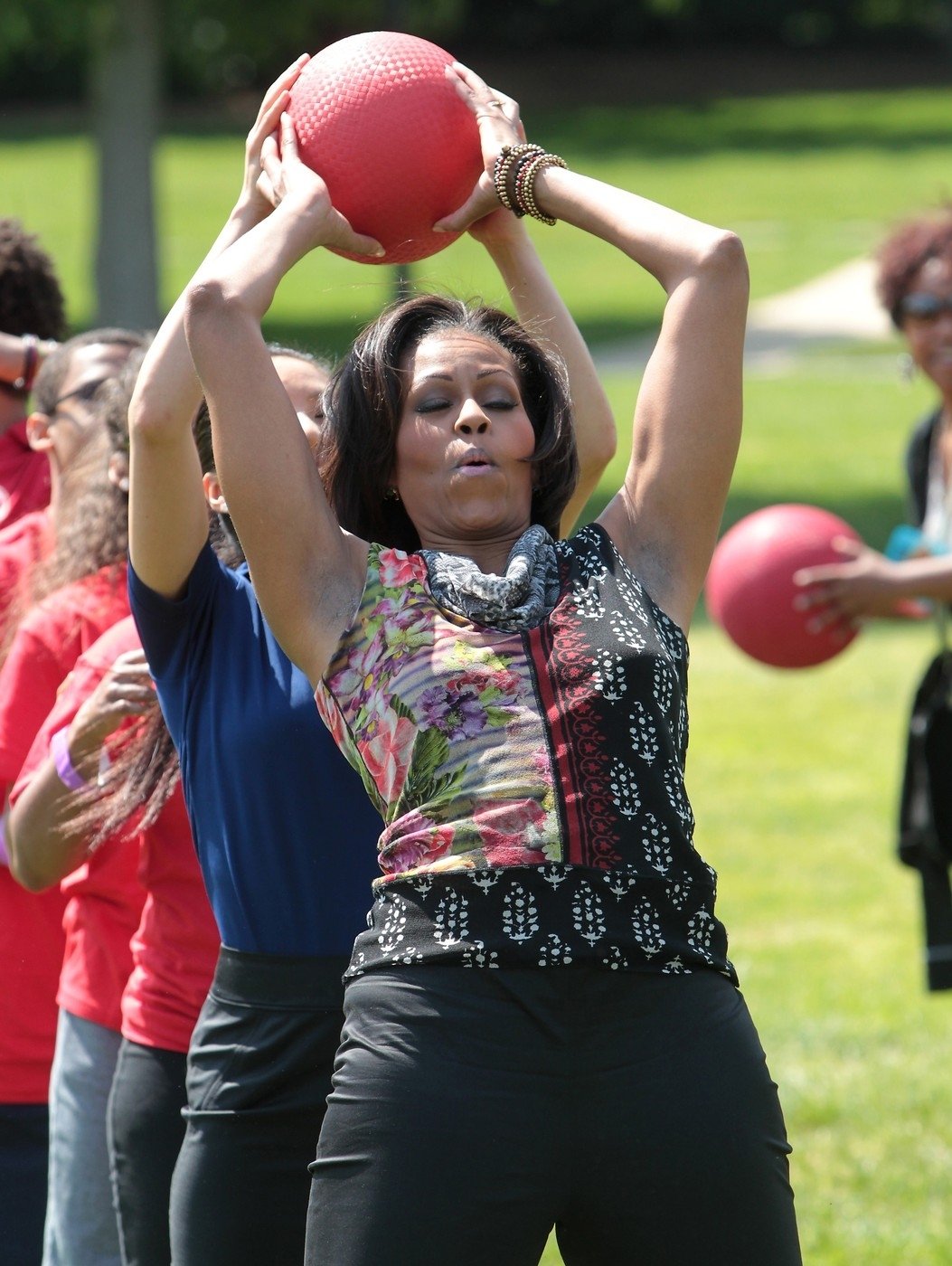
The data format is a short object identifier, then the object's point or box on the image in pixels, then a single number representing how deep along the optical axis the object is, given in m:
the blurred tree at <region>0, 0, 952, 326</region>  40.87
